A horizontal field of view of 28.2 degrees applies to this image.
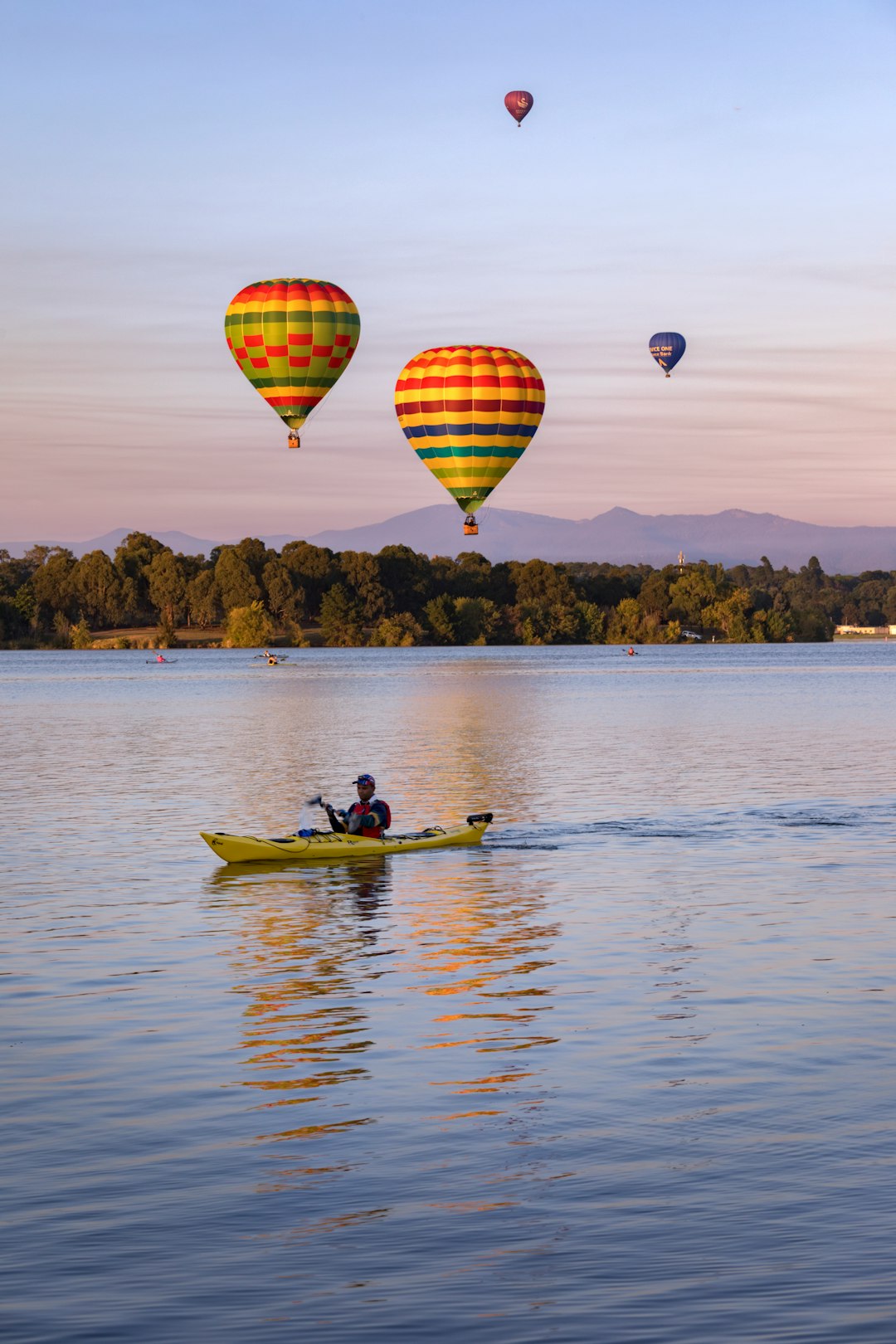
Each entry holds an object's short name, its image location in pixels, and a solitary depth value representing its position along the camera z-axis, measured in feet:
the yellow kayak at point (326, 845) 117.50
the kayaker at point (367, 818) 122.62
